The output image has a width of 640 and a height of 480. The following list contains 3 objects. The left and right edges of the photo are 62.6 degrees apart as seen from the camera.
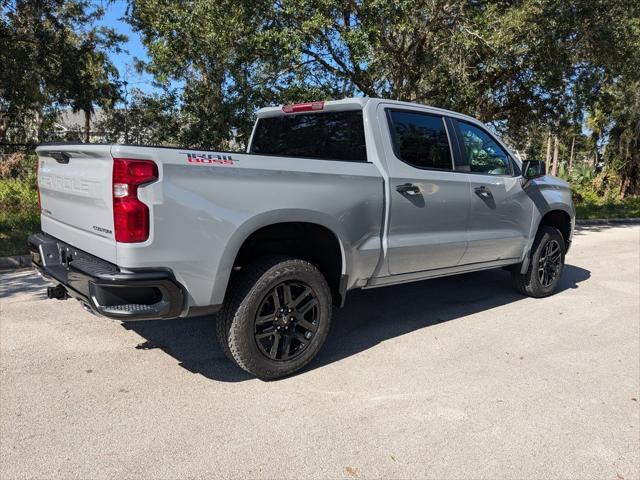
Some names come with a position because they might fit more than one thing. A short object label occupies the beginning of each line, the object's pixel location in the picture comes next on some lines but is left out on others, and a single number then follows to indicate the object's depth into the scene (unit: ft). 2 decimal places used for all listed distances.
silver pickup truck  9.80
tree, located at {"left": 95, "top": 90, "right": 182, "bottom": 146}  37.09
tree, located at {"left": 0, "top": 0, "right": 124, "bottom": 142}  28.02
